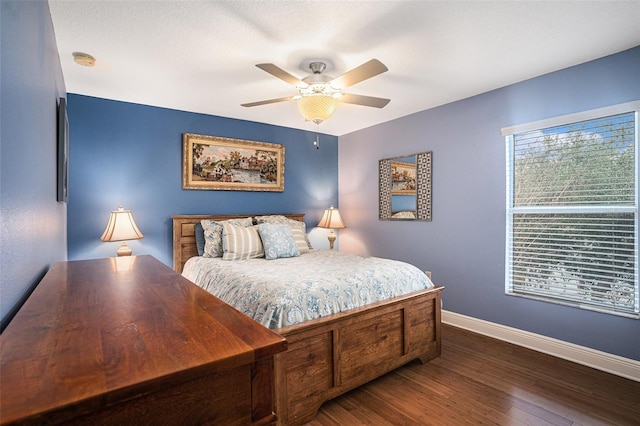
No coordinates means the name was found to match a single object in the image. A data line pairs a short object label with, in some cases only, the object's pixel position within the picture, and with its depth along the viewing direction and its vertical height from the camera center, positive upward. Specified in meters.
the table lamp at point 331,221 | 4.62 -0.17
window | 2.43 +0.00
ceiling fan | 2.08 +0.91
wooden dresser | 0.50 -0.29
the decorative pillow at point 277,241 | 3.34 -0.34
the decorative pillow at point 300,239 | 3.78 -0.37
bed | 1.89 -0.96
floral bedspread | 1.98 -0.55
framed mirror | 3.84 +0.29
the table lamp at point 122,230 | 3.06 -0.20
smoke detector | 2.39 +1.16
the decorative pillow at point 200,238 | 3.60 -0.33
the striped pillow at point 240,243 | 3.30 -0.35
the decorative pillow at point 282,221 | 3.97 -0.14
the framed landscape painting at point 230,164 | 3.83 +0.59
